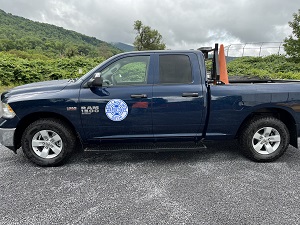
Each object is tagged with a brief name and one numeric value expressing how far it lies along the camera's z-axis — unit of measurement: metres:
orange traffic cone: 3.96
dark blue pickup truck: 3.45
